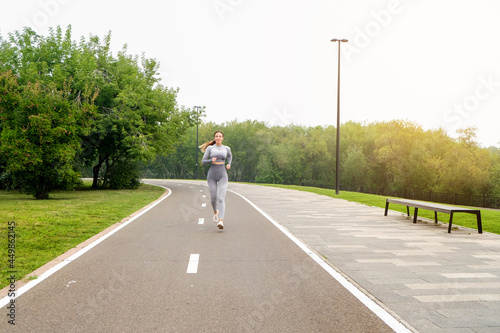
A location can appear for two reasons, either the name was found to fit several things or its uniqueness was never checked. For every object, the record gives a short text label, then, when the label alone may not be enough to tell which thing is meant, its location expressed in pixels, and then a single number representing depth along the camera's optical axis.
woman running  9.42
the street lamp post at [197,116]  35.78
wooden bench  9.62
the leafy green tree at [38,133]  17.80
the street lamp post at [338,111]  24.94
